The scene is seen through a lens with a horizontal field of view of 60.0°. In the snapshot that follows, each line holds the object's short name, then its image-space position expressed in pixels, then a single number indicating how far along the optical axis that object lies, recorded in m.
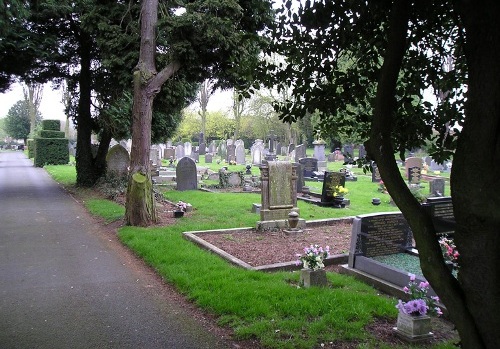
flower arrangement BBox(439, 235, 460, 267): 6.06
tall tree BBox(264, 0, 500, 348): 2.10
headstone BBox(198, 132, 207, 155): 43.12
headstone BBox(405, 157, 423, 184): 20.52
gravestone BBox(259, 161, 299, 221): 11.05
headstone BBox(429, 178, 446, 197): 16.62
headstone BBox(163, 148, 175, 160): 37.32
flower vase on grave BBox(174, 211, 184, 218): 12.05
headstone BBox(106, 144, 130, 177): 18.70
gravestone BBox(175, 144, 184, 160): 38.25
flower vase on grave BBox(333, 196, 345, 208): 14.88
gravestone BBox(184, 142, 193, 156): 40.26
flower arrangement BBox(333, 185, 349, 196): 14.92
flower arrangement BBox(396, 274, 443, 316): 4.73
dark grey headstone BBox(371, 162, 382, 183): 22.67
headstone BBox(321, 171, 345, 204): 14.95
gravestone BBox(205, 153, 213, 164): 36.22
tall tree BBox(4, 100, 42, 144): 75.94
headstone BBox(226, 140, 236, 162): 34.73
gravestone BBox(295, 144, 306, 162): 30.95
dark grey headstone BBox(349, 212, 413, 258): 7.20
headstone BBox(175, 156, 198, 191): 17.98
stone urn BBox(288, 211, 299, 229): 10.32
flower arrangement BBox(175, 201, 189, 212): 12.60
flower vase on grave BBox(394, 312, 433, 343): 4.66
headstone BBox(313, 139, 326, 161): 33.41
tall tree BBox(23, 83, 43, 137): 58.79
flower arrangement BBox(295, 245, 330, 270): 6.22
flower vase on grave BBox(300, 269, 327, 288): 6.19
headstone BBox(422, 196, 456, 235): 7.73
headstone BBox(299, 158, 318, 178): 23.95
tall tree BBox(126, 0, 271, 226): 10.95
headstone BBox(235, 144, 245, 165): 34.75
